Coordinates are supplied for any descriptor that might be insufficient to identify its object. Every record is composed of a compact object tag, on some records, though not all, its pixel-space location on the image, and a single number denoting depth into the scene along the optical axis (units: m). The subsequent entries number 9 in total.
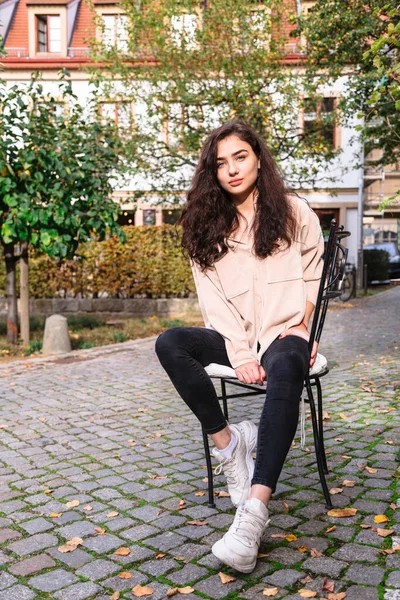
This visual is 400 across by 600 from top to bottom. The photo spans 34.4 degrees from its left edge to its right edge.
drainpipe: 23.81
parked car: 24.05
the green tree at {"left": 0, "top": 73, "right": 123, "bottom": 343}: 8.41
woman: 2.78
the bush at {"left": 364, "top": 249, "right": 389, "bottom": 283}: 23.16
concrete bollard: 8.64
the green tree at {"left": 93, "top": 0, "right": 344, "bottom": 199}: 12.36
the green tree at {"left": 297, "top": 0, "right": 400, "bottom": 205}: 10.95
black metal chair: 2.88
